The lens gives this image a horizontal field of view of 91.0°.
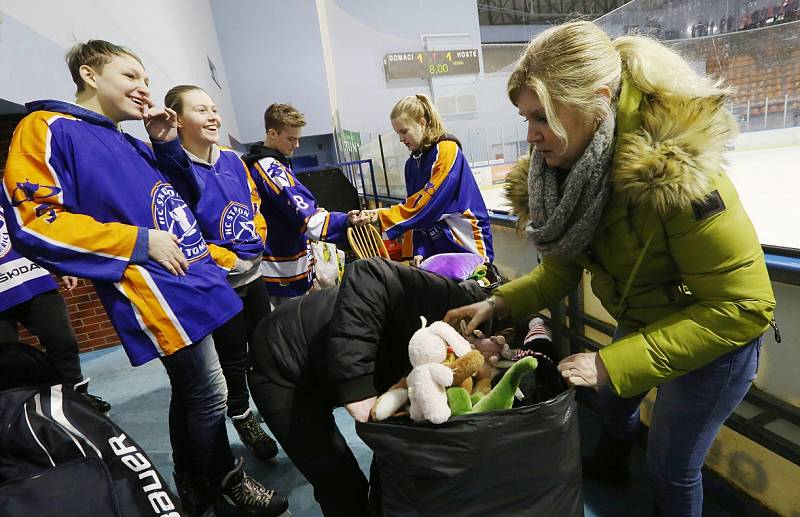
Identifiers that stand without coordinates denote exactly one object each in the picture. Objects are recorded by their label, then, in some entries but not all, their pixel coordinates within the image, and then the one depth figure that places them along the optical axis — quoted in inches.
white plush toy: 26.4
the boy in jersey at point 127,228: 38.1
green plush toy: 26.8
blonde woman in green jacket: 26.3
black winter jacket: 31.5
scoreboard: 441.1
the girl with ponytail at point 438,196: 72.6
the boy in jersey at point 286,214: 76.0
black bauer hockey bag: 31.4
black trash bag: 26.5
